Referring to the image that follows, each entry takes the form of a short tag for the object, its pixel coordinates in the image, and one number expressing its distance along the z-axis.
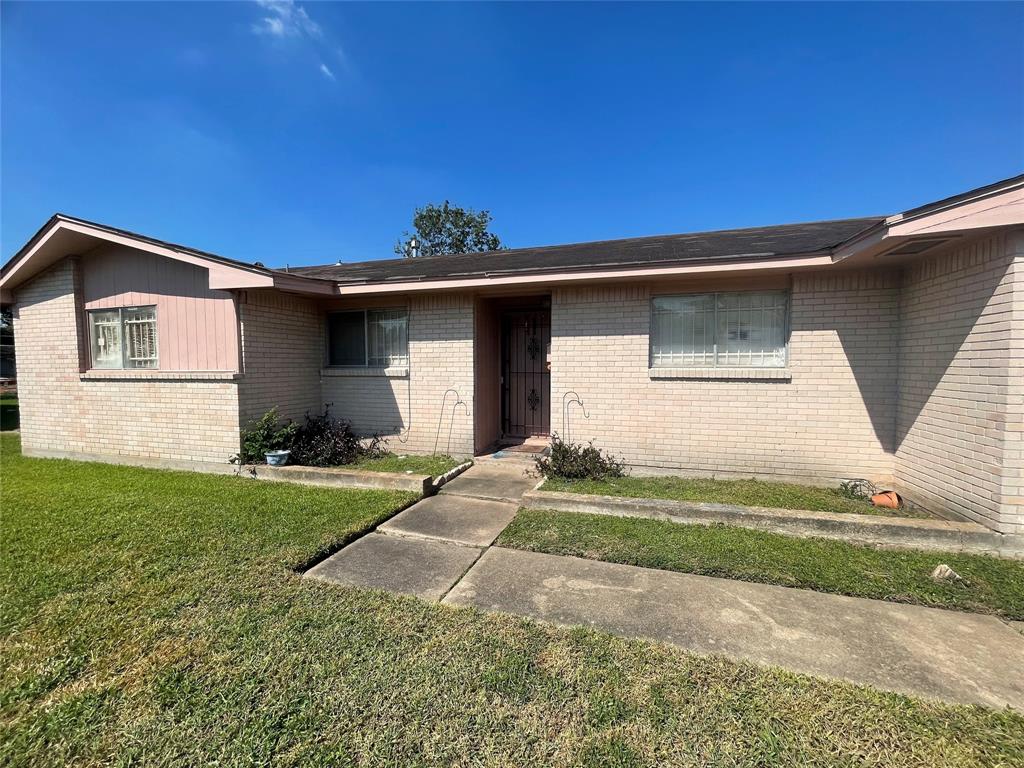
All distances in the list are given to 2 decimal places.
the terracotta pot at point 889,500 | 4.74
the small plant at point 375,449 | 7.41
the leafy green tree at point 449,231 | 36.81
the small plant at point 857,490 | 5.09
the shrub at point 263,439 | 6.54
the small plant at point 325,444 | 6.84
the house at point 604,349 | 4.21
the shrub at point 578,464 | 6.00
